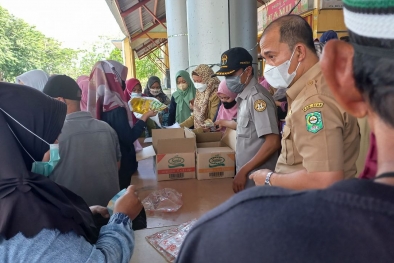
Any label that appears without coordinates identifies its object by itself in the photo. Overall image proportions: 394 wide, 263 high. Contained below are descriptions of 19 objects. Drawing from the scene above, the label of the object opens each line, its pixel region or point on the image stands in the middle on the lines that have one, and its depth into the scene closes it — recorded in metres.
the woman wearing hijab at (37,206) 0.79
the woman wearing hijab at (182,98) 4.10
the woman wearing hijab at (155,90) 5.42
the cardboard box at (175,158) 2.05
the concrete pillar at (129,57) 15.17
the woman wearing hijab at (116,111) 2.20
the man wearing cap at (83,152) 1.61
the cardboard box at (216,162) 2.04
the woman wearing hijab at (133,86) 5.08
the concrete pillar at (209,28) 3.65
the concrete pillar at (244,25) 4.09
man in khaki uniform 1.06
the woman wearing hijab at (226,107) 2.54
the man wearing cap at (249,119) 1.76
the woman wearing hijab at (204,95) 3.29
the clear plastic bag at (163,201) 1.65
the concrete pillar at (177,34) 6.66
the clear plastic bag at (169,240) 1.25
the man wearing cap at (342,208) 0.34
